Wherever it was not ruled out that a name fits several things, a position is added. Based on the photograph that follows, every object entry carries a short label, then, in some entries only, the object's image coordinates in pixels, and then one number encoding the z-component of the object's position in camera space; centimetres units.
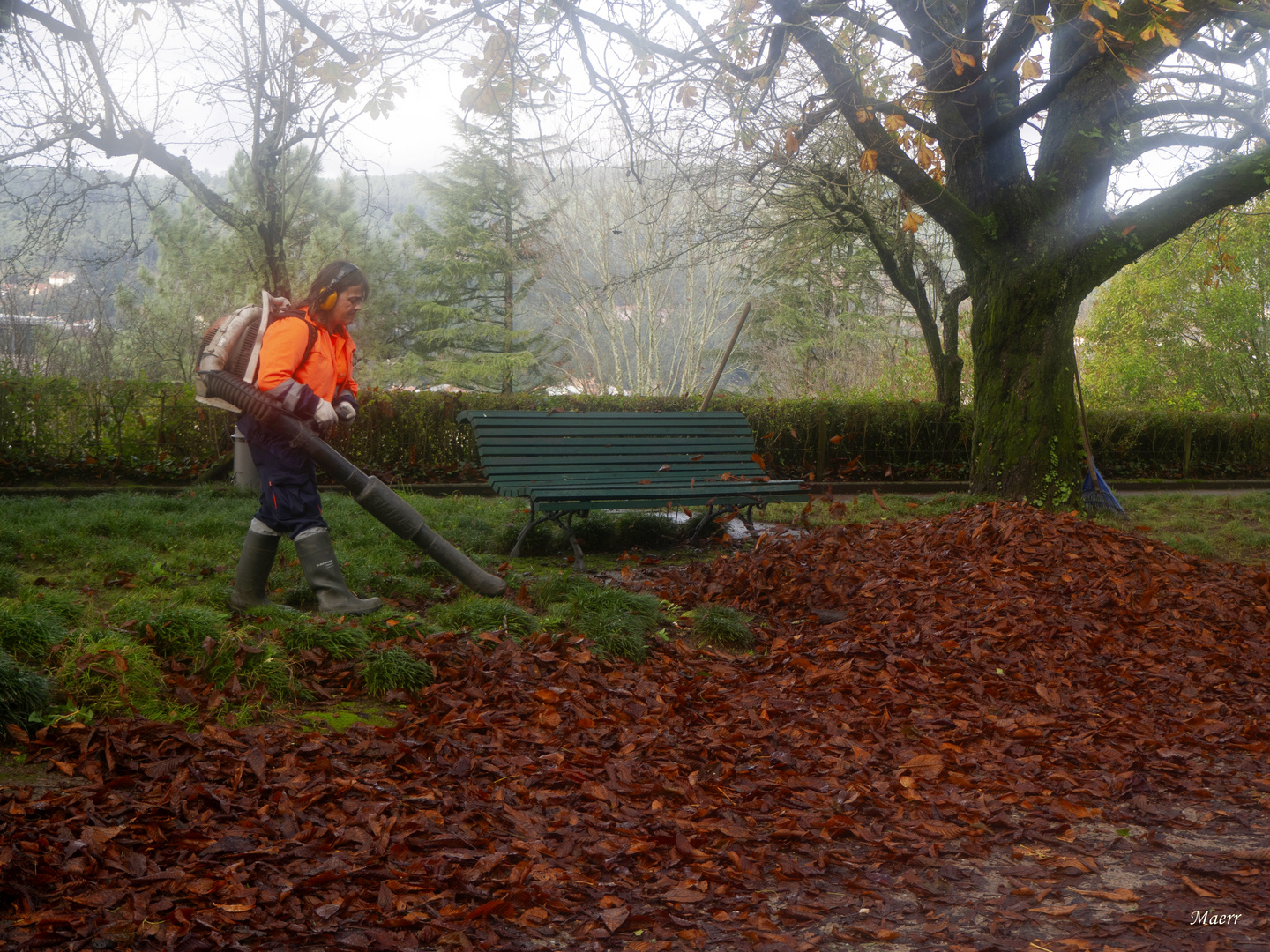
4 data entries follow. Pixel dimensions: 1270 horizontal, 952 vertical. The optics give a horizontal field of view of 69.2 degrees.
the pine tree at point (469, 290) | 2959
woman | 461
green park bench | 662
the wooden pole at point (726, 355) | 869
